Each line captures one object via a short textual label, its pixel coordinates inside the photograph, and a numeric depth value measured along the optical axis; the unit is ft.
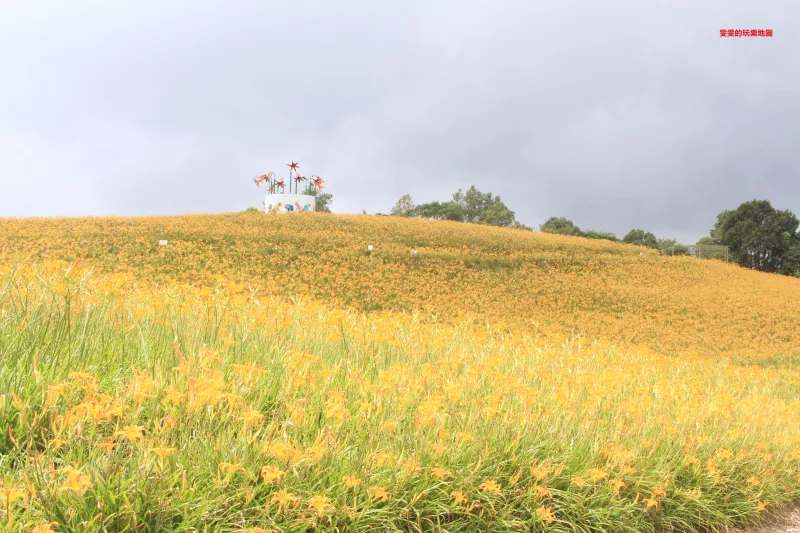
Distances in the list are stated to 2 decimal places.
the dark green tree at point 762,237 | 153.07
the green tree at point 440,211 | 217.56
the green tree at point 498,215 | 207.31
